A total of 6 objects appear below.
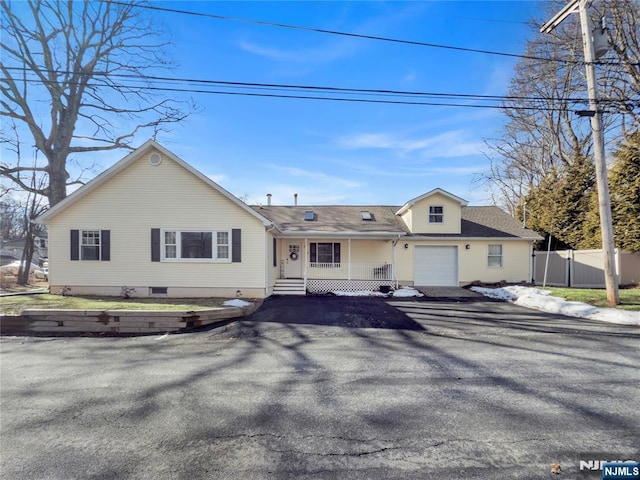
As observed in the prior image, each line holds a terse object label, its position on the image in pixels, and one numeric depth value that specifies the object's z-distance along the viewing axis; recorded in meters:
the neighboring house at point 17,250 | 30.89
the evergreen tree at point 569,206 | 18.77
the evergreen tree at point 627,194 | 14.12
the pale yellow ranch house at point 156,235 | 12.23
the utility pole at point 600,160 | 9.85
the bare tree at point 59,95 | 17.28
